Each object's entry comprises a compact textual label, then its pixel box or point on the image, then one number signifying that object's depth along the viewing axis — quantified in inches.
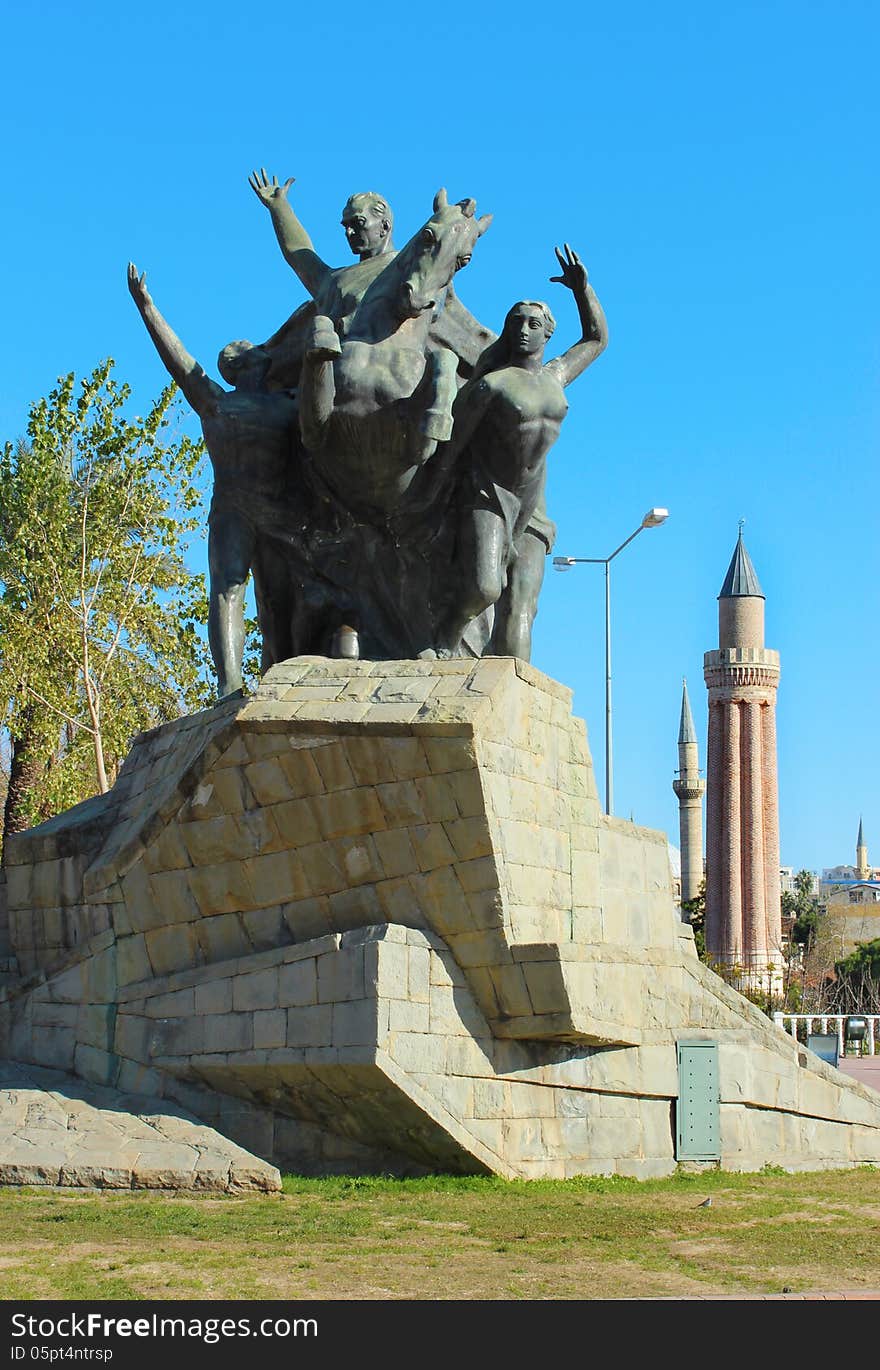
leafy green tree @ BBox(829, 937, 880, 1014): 2354.8
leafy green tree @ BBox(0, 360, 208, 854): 1044.5
